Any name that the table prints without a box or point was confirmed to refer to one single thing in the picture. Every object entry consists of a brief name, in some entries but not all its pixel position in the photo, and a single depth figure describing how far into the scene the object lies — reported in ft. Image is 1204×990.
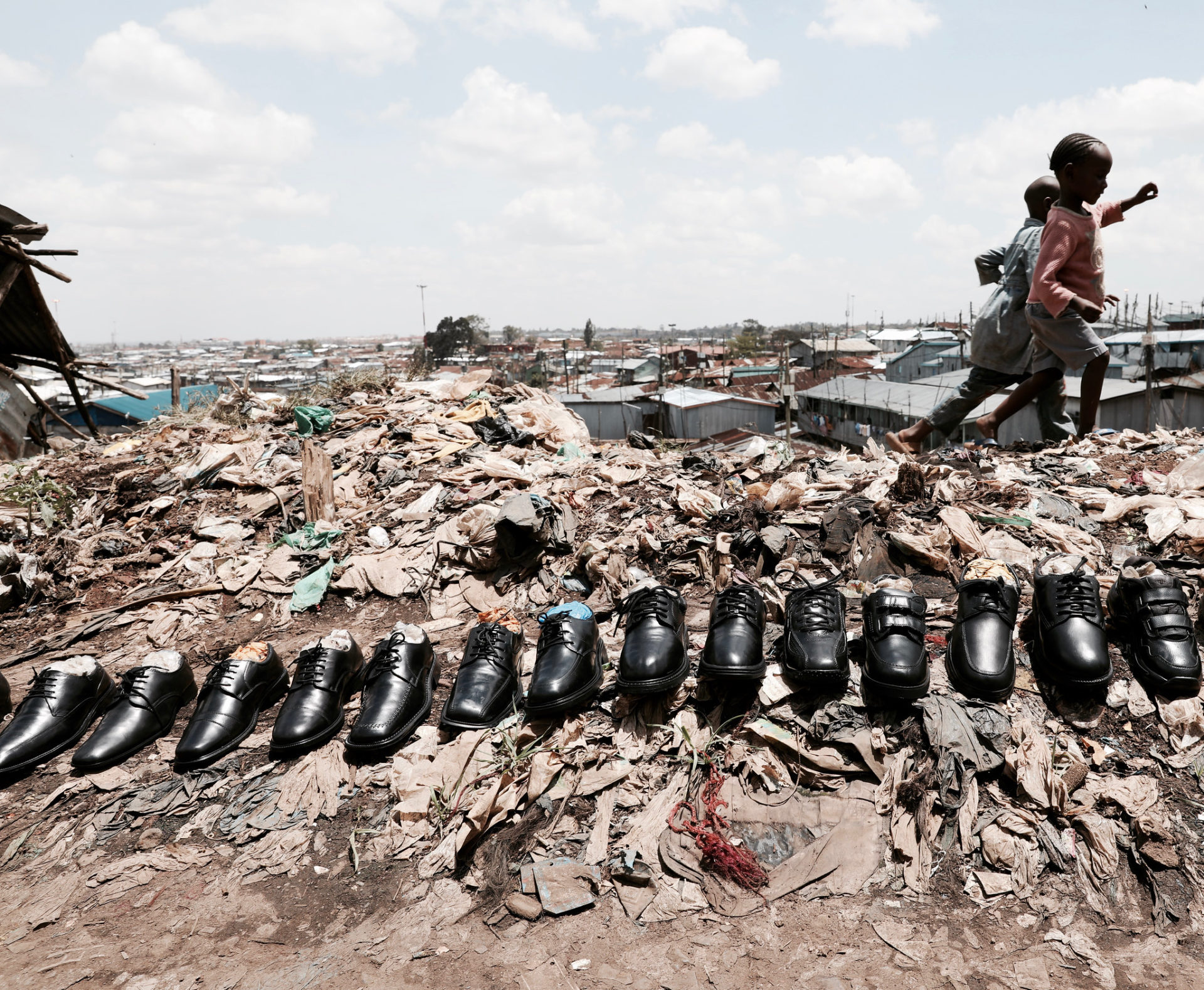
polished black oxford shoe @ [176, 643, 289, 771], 8.07
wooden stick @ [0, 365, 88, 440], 26.37
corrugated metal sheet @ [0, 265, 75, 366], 25.45
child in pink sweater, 13.82
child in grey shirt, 16.84
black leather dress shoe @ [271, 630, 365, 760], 8.04
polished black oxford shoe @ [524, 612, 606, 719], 7.89
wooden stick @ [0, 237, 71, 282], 23.03
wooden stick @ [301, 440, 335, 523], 15.47
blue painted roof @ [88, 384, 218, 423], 85.05
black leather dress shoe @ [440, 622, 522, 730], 8.12
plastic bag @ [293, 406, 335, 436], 21.77
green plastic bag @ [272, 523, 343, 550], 14.23
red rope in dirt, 6.05
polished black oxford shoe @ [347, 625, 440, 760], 7.89
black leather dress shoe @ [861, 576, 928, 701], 7.21
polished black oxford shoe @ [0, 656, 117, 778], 8.15
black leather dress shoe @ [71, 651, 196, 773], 8.16
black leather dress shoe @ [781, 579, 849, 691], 7.61
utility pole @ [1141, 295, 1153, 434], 29.71
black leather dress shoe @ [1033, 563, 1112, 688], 7.33
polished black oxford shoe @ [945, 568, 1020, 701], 7.39
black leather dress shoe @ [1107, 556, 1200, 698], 7.26
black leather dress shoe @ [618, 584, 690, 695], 7.86
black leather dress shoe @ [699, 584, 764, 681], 7.80
